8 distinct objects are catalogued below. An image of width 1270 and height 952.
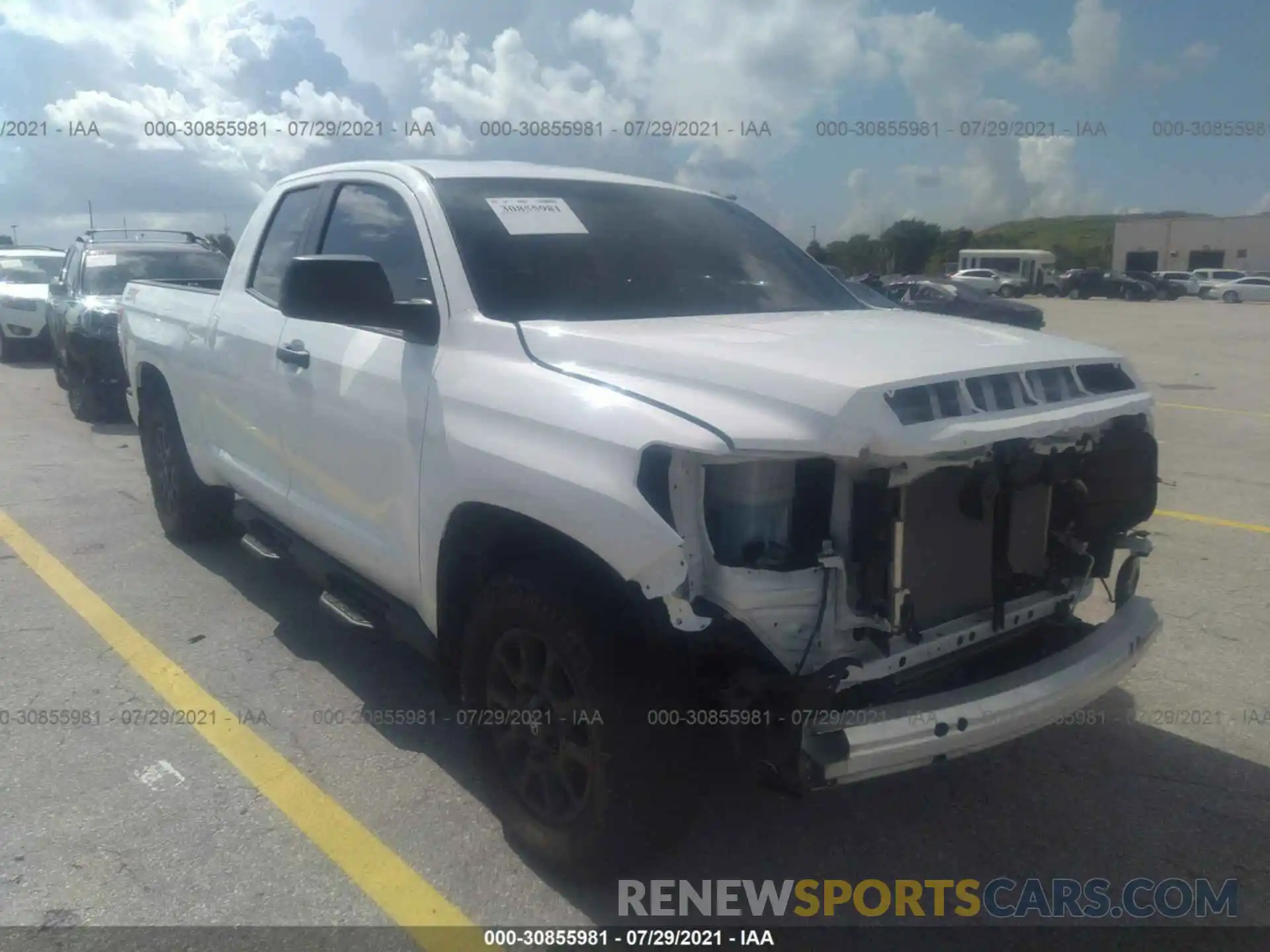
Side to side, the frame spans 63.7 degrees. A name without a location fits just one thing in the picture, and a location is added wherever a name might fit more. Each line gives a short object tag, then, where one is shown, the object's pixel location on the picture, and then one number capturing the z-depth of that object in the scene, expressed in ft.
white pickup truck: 7.77
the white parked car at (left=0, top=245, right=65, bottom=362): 50.19
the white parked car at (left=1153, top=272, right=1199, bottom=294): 166.71
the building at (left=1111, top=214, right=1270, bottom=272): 234.38
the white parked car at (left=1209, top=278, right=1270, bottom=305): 153.48
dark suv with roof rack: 32.81
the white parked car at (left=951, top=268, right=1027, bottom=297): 160.86
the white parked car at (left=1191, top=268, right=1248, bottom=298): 165.27
